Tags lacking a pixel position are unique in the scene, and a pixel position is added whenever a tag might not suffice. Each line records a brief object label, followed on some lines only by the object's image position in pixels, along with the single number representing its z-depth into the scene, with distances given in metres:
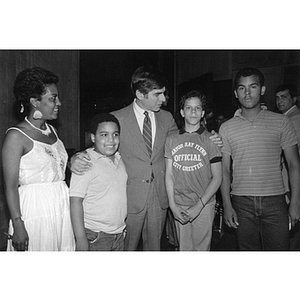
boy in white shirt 1.89
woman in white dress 1.80
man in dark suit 2.21
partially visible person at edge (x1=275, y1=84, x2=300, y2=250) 2.38
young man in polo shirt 2.16
